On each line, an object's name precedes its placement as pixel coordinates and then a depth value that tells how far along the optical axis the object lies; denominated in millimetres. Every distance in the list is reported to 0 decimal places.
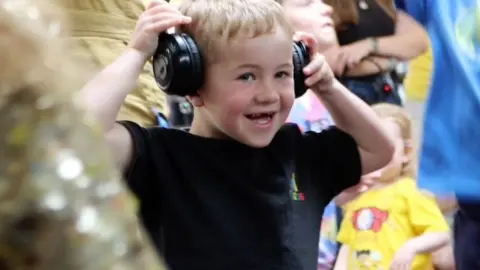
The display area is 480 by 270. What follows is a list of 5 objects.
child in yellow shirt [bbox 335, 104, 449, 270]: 3581
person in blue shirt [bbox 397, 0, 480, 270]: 2770
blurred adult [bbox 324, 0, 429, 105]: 3753
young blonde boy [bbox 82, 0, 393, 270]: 2653
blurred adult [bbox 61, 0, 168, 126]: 2919
